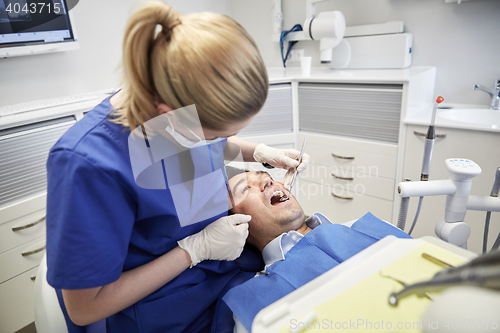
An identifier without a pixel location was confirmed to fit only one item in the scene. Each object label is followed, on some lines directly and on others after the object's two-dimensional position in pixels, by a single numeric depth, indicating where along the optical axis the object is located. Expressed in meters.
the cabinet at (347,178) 1.98
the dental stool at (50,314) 0.84
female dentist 0.63
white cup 2.15
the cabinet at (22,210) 1.50
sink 1.84
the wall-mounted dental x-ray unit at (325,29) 2.12
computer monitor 1.67
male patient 0.89
